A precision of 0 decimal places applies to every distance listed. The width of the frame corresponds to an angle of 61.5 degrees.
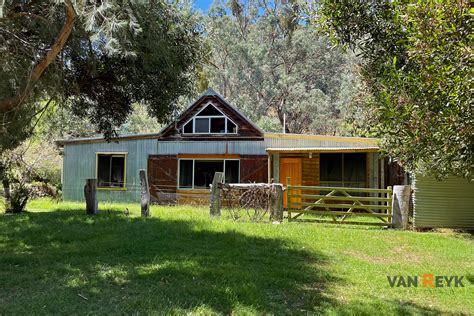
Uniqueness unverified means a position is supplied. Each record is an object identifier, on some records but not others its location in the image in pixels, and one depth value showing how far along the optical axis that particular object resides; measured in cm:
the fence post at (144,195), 1091
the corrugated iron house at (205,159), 1491
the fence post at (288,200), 1102
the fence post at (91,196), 1153
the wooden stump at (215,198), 1116
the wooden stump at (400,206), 1025
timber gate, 1054
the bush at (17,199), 1262
